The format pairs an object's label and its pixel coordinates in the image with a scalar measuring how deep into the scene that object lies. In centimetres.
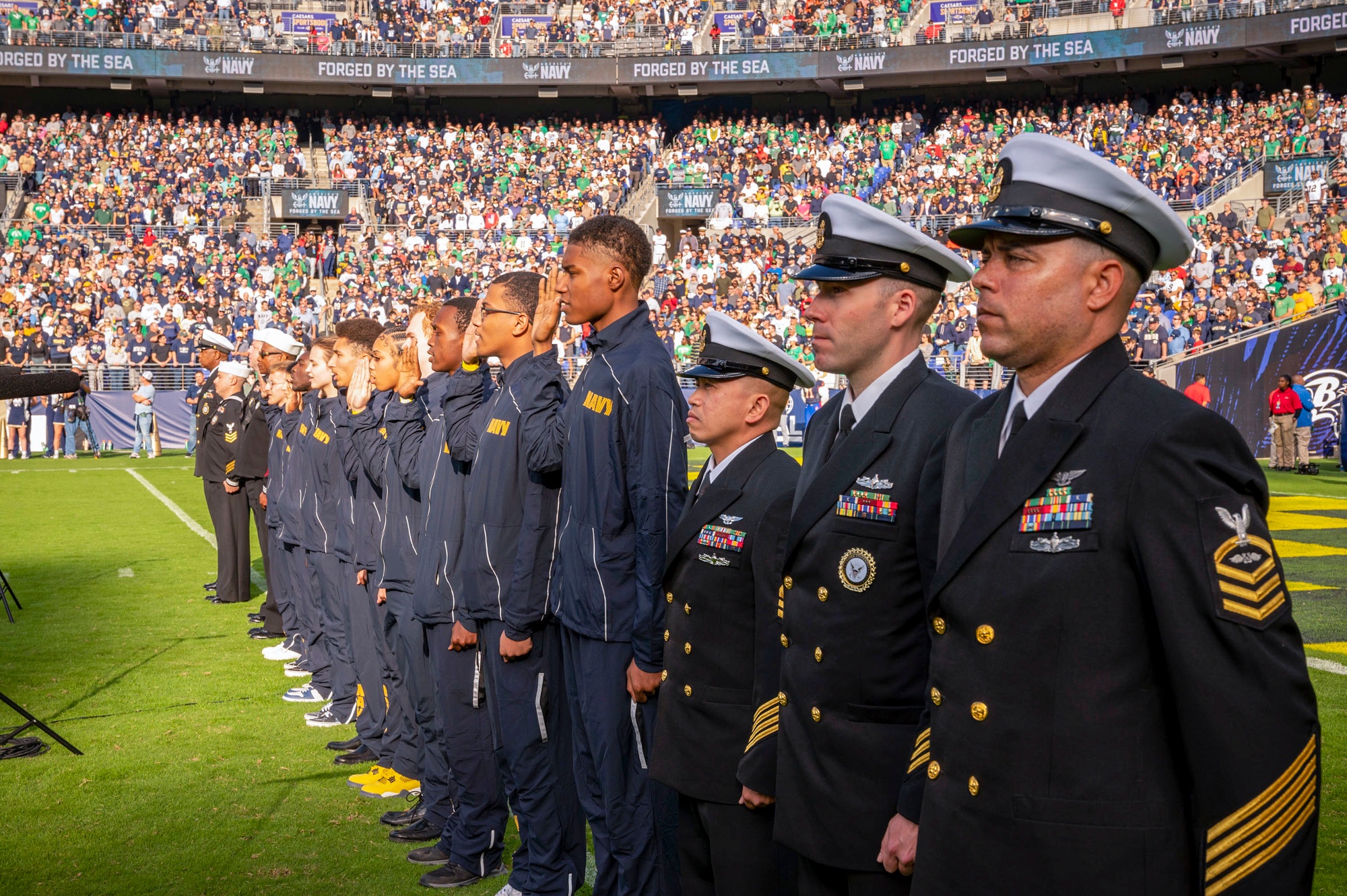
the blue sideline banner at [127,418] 2788
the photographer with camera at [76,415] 2647
